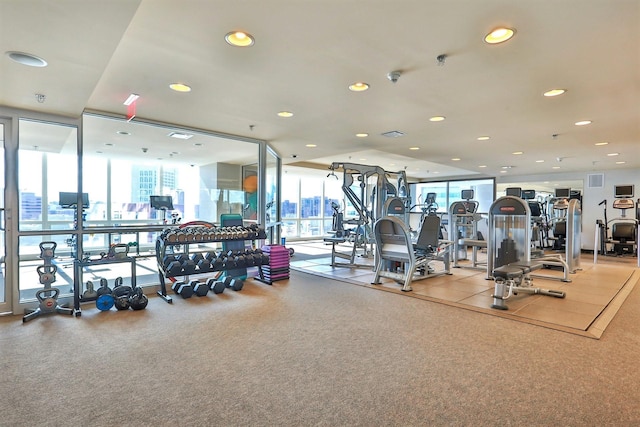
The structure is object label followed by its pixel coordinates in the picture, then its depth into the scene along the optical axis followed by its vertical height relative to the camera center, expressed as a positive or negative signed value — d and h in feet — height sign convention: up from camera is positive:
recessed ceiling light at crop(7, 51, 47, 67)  8.05 +3.58
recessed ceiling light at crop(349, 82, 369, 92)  11.30 +4.12
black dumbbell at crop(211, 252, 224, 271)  16.14 -2.39
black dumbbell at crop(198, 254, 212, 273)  15.79 -2.43
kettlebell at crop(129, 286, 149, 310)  13.20 -3.39
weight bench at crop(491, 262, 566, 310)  13.48 -2.93
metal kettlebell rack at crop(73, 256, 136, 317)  12.91 -2.42
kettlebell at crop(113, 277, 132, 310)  13.15 -3.24
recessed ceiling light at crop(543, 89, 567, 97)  11.57 +4.04
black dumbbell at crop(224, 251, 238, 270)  16.47 -2.38
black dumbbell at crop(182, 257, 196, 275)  15.17 -2.41
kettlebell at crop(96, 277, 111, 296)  13.23 -3.01
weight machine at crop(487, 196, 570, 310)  15.34 -1.52
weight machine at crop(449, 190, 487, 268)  23.58 -0.71
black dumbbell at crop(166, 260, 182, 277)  14.85 -2.45
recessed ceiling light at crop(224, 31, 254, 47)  8.06 +4.07
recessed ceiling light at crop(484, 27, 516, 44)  7.81 +4.05
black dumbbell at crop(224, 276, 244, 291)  16.46 -3.40
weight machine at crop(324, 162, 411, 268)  21.90 +0.58
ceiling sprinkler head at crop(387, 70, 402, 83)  10.21 +4.03
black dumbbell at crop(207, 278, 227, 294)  15.87 -3.41
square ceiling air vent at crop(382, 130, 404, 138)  17.79 +4.10
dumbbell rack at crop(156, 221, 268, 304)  15.17 -1.21
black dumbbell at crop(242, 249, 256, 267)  17.04 -2.32
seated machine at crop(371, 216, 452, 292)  16.97 -1.93
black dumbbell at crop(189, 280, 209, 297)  15.28 -3.39
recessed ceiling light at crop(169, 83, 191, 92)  11.39 +4.12
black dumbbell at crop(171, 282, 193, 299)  15.07 -3.42
